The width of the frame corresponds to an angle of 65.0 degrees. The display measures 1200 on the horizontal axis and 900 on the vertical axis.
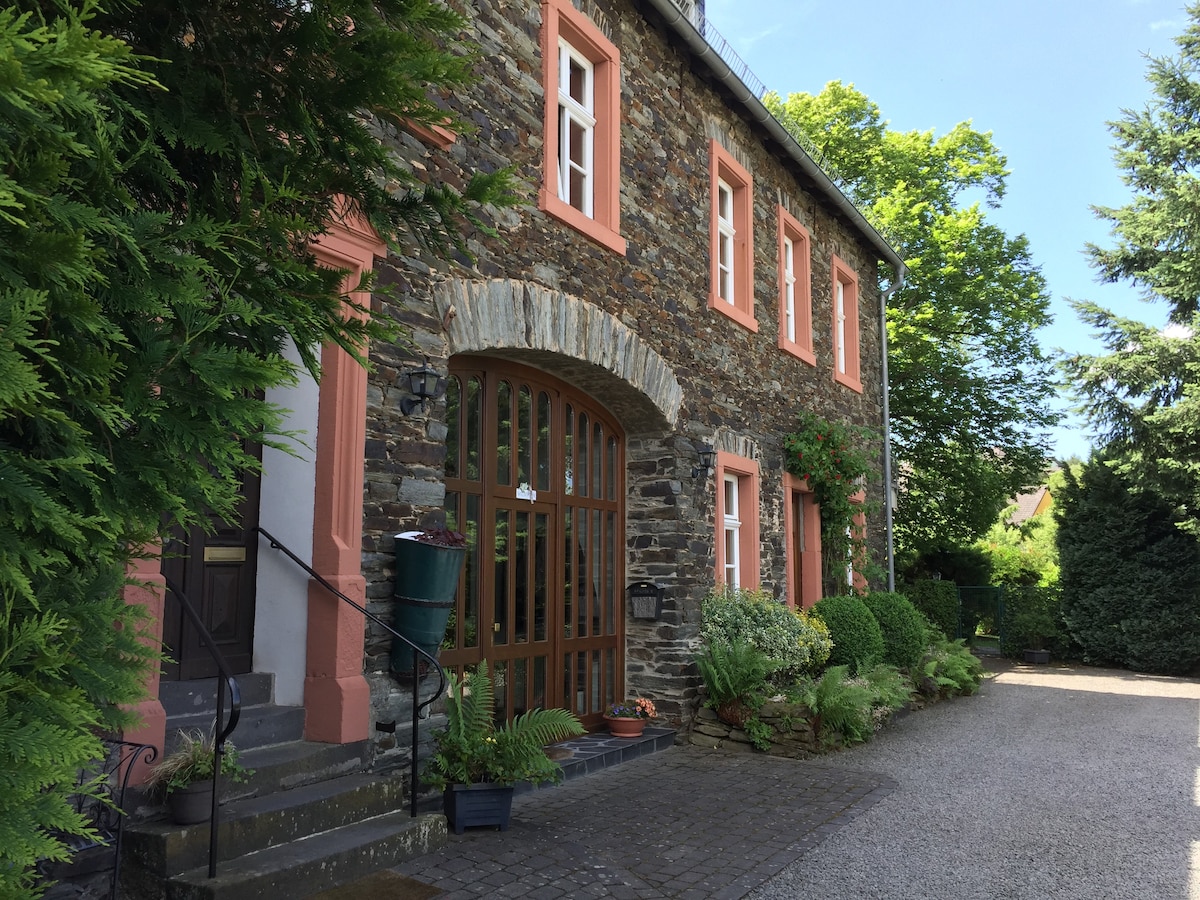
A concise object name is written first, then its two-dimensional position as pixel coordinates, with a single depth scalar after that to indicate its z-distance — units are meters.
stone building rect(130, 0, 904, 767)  5.26
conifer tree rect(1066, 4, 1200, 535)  14.77
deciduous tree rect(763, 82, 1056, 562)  19.45
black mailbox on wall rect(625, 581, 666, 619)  8.44
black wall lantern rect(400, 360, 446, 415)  5.54
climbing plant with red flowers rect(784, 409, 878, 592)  11.24
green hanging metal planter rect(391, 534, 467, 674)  5.32
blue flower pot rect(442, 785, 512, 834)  5.16
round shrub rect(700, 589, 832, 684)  8.88
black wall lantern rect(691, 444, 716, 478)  8.84
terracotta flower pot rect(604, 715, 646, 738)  7.94
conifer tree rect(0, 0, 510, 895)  1.72
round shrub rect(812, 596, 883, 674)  10.84
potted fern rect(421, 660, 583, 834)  5.17
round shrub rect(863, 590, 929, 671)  11.88
